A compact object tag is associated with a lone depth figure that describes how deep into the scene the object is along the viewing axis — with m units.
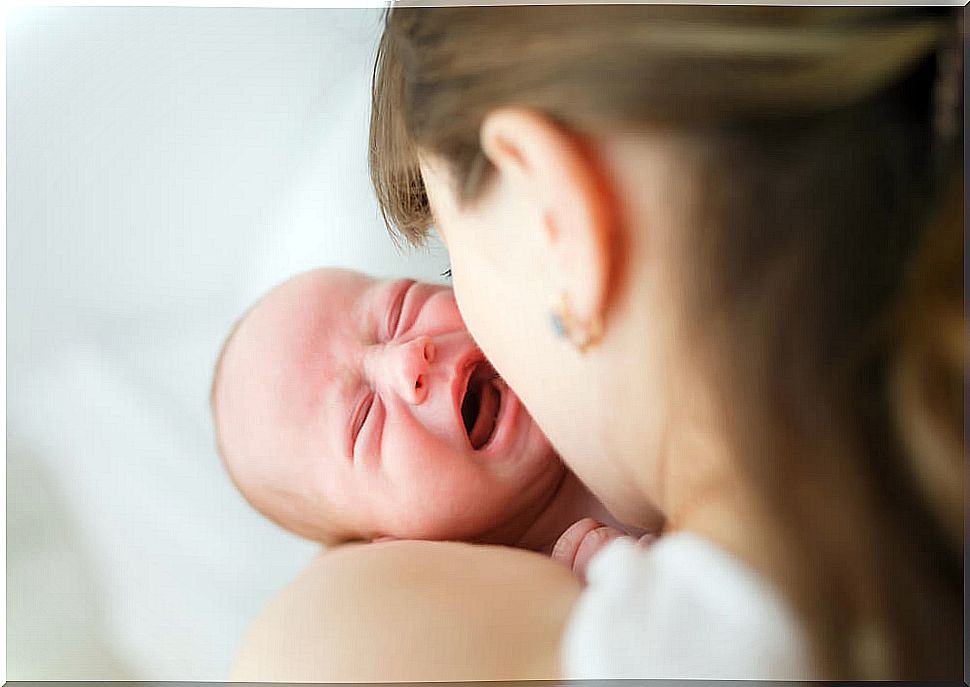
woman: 0.62
